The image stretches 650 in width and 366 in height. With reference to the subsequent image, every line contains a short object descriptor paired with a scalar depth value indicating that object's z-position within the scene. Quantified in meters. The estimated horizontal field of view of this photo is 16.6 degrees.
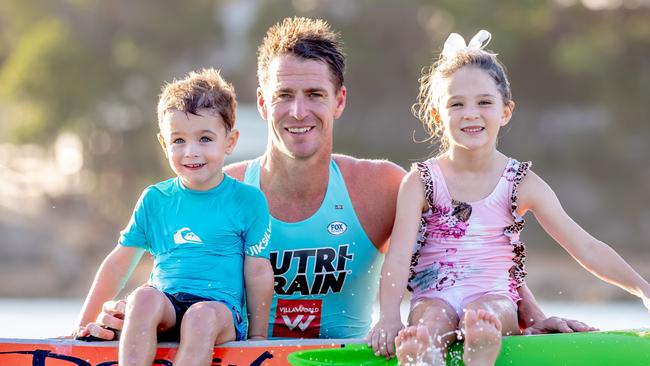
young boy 8.04
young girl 8.24
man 9.24
